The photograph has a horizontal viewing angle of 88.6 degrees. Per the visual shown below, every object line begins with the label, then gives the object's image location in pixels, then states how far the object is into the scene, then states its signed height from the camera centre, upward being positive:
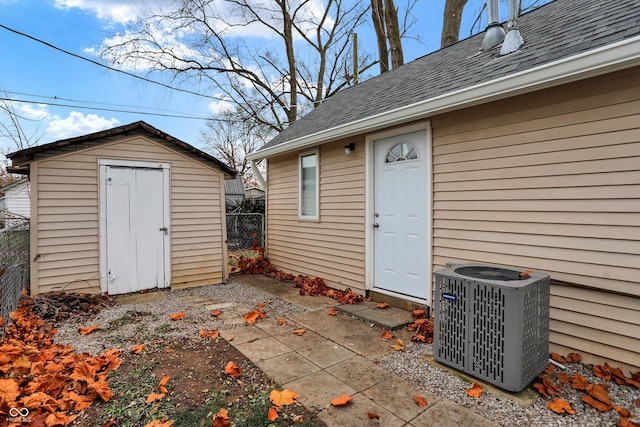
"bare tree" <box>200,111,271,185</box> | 22.08 +4.65
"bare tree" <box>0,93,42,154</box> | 6.48 +1.81
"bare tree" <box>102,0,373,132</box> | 12.66 +6.59
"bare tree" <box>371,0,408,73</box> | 9.28 +5.21
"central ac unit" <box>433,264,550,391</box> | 2.15 -0.80
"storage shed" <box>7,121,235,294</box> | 4.30 -0.04
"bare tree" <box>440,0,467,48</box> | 8.48 +4.95
